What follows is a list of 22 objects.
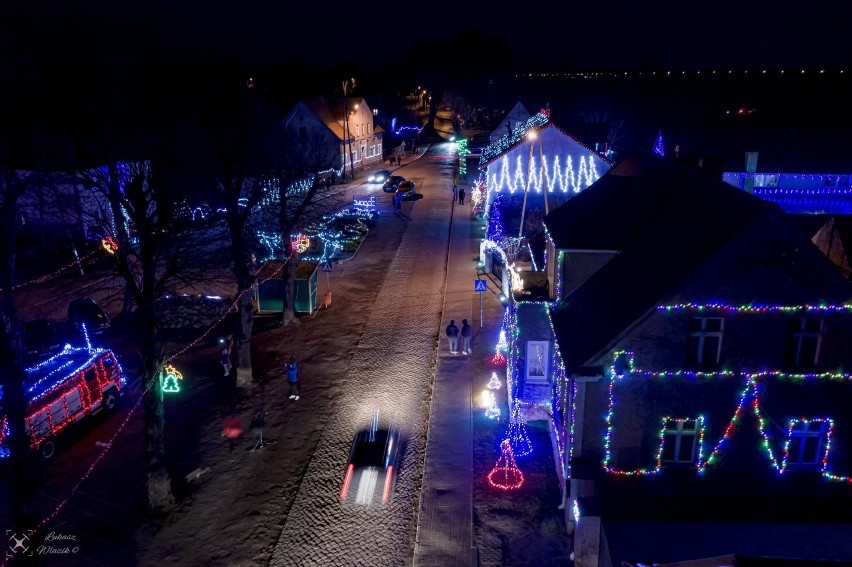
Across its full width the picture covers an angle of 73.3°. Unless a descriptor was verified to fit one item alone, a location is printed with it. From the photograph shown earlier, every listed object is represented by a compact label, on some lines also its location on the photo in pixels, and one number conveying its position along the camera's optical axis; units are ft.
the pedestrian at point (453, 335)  74.08
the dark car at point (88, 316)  80.06
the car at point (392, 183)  172.65
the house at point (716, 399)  39.11
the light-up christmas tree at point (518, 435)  54.90
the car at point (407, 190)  164.55
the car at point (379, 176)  185.60
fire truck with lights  52.11
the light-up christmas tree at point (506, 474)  50.11
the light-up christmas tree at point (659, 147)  168.86
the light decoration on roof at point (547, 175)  118.11
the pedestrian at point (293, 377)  63.16
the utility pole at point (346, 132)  181.16
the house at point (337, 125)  186.09
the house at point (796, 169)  136.15
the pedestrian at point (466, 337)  73.41
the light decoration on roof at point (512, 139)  119.38
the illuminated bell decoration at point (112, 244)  45.10
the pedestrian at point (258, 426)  55.77
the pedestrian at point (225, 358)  68.44
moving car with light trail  49.21
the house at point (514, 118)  198.18
